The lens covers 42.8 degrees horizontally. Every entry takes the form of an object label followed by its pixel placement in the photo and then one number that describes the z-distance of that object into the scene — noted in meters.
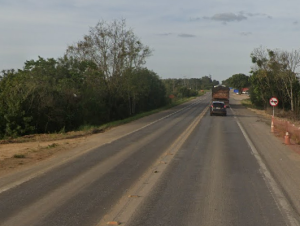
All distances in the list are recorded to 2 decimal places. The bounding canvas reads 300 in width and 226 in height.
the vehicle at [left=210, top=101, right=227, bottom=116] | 44.12
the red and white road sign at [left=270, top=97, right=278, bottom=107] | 31.11
